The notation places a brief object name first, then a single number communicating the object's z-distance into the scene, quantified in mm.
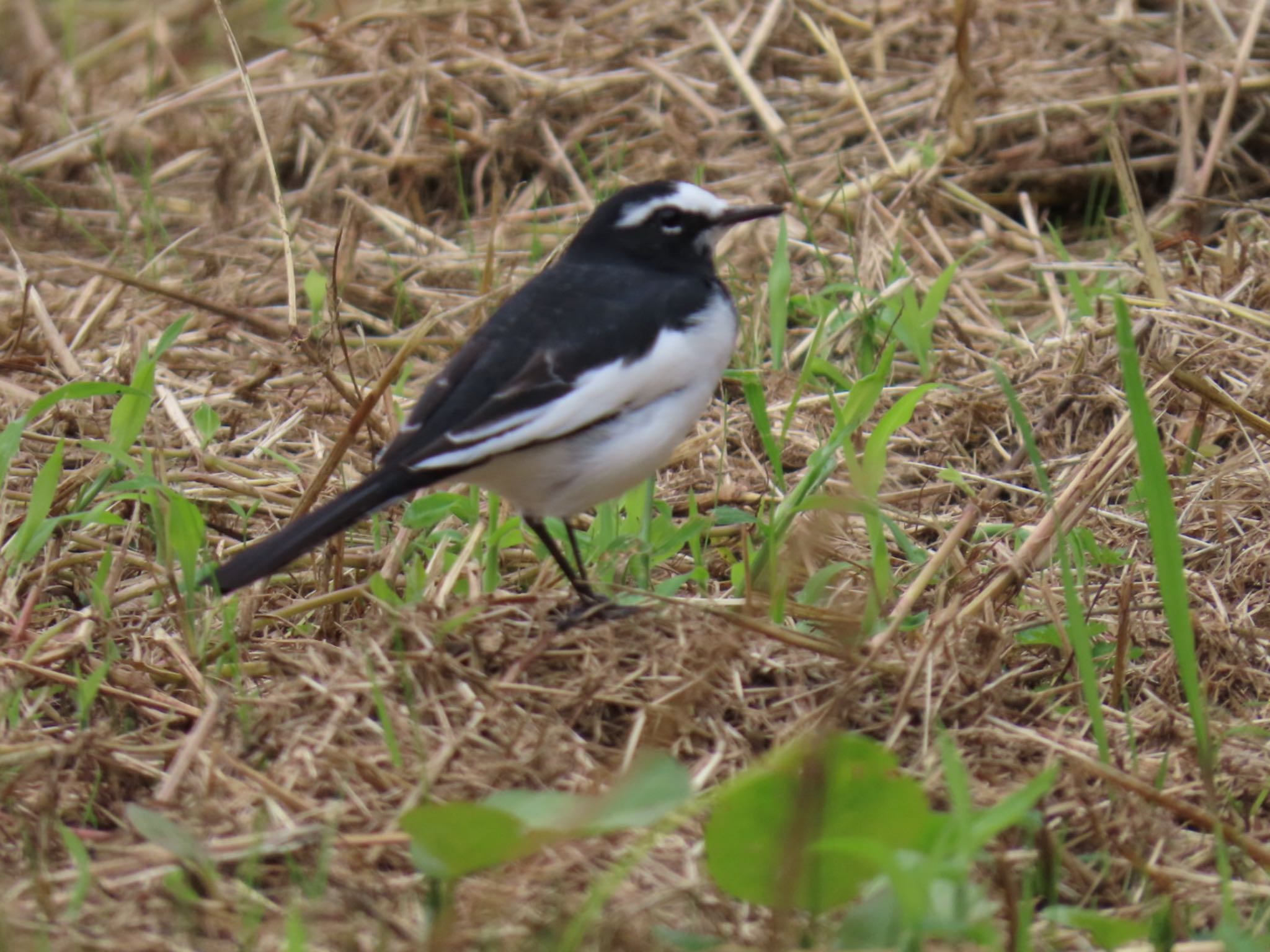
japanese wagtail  6734
